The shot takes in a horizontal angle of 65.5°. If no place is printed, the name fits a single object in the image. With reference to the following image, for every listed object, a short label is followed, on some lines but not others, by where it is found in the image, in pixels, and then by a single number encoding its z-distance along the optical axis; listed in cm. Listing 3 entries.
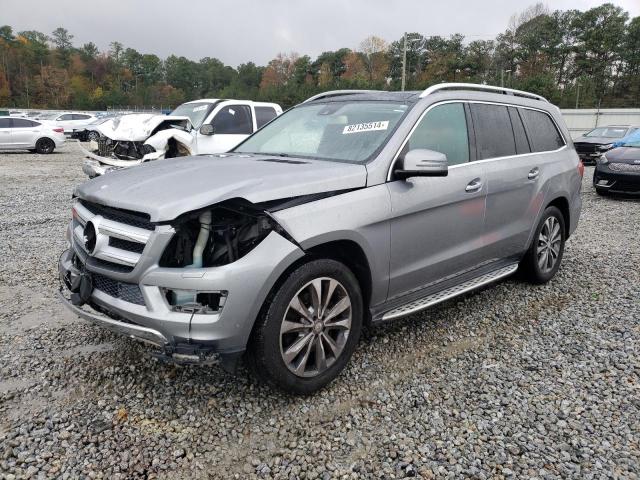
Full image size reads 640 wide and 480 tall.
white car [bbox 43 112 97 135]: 3034
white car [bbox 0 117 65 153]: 1919
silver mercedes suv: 254
